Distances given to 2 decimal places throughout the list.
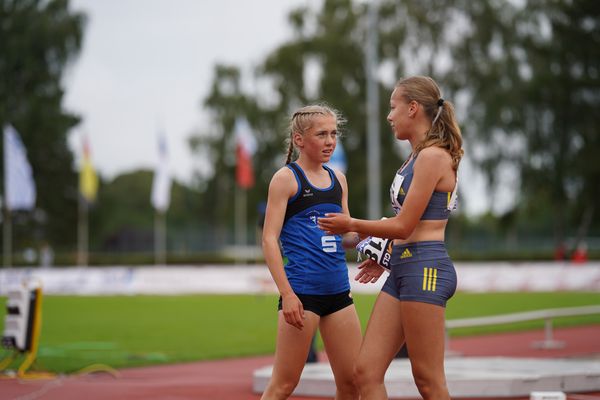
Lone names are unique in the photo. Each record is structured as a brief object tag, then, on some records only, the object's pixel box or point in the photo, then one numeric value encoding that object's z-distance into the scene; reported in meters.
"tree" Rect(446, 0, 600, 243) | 47.62
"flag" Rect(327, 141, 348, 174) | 21.12
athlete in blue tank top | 5.28
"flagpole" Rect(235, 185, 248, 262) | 57.16
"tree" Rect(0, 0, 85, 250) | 53.94
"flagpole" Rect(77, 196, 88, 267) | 48.07
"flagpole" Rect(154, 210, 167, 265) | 45.69
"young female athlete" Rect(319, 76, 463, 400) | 4.95
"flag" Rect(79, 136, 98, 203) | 43.06
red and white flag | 41.78
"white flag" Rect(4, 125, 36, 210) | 30.92
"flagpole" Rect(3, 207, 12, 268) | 43.19
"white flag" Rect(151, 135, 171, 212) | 39.34
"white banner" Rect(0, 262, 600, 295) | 33.28
